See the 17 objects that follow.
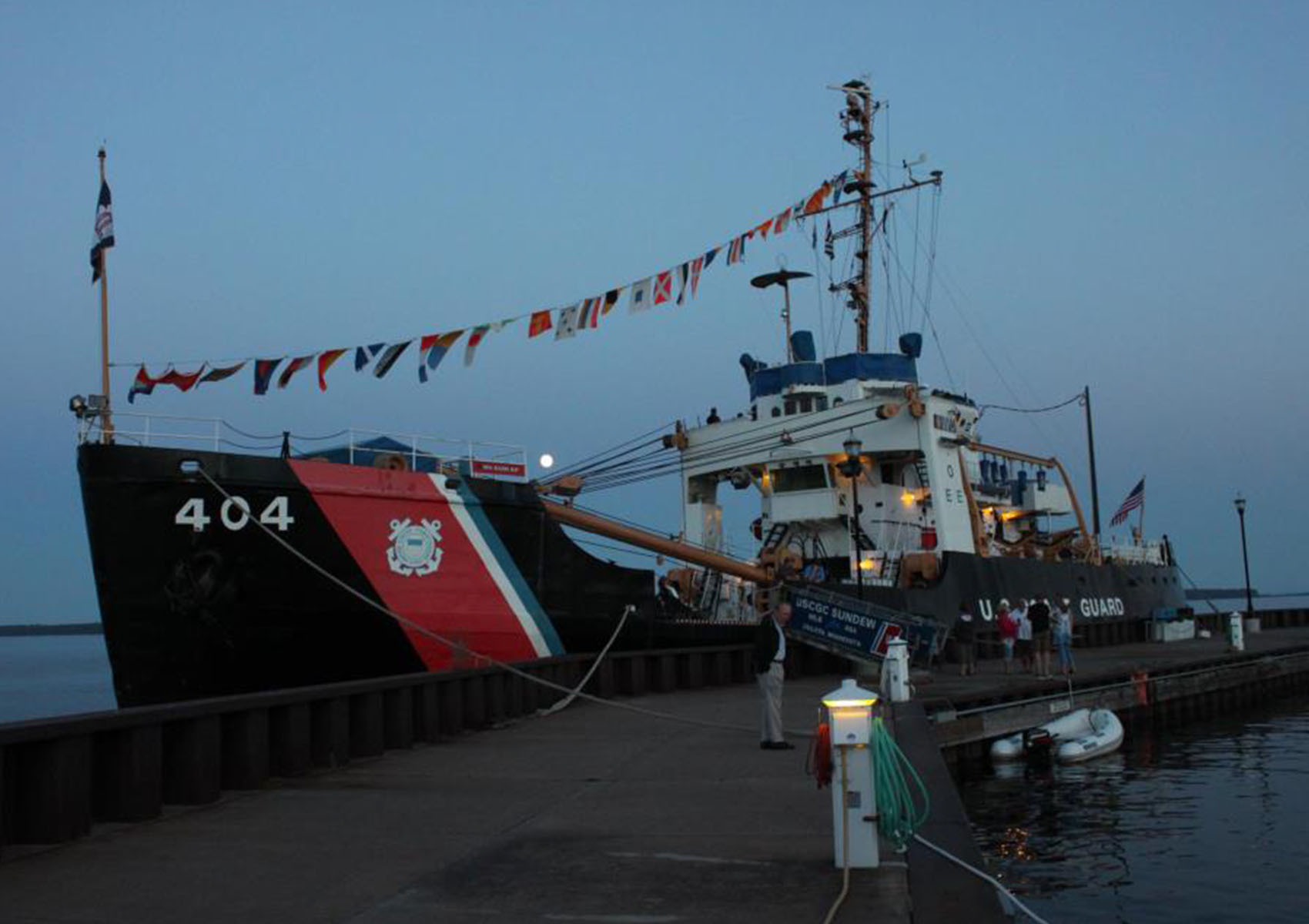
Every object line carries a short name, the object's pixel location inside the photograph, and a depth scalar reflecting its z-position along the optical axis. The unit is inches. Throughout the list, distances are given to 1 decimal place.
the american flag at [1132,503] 1502.2
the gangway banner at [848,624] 810.8
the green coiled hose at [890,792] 267.6
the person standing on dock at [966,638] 901.8
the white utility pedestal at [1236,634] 1187.3
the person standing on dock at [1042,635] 866.8
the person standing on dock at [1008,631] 921.5
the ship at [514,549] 605.6
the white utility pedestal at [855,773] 264.5
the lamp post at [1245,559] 1723.7
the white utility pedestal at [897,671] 584.7
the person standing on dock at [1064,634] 864.3
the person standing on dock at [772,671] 455.5
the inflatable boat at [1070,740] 727.7
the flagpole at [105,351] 609.9
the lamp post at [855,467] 829.2
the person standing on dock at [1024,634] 909.8
